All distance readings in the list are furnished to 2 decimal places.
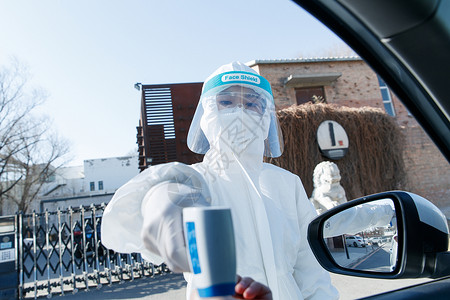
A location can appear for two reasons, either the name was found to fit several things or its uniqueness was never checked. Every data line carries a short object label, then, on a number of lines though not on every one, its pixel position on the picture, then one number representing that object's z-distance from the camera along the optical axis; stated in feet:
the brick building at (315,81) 25.94
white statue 13.42
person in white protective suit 3.45
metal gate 17.90
